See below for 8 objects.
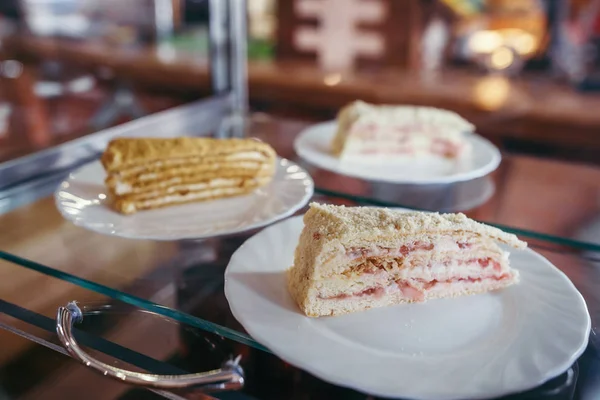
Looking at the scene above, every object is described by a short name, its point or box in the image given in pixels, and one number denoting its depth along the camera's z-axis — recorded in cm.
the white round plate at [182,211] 71
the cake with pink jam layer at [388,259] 58
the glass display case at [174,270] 51
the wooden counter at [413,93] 145
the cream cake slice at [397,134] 100
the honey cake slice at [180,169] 79
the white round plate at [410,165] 90
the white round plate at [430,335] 47
